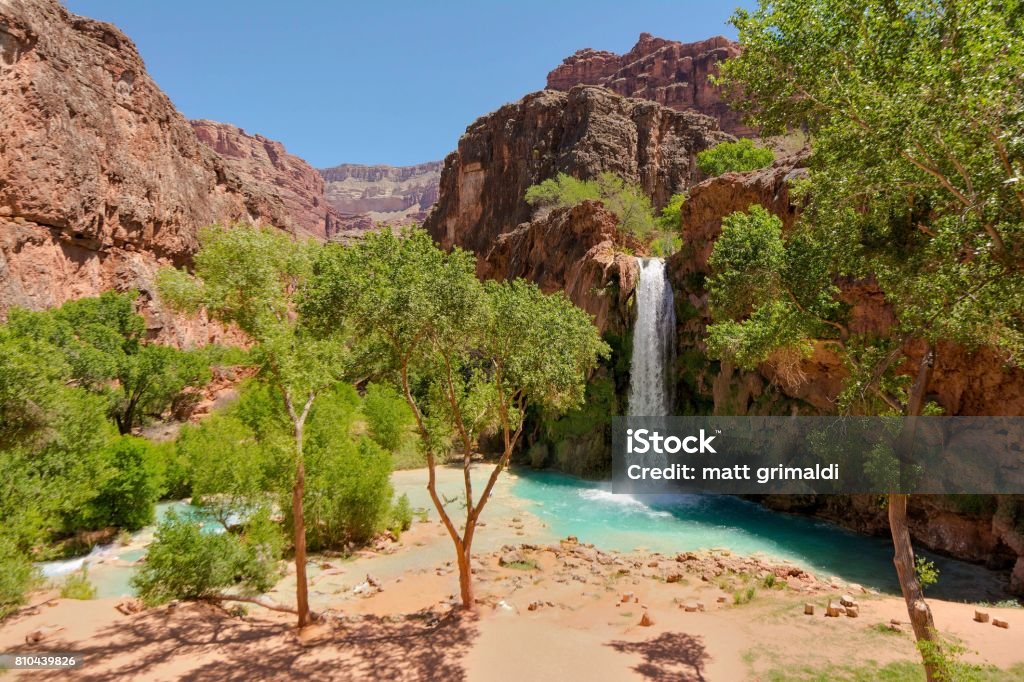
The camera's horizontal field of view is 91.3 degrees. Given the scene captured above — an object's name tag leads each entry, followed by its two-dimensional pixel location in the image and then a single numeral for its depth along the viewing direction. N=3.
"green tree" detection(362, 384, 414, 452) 31.52
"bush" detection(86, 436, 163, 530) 17.31
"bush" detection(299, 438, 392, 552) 16.12
